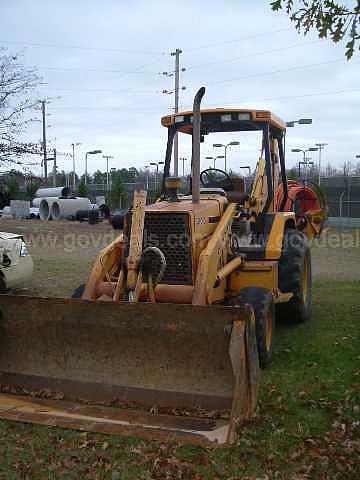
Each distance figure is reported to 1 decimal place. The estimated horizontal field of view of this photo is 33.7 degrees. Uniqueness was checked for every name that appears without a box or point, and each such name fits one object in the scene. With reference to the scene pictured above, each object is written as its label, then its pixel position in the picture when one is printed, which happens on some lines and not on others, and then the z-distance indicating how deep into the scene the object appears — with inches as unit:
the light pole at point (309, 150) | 2023.9
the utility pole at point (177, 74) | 1477.6
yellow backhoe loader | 176.6
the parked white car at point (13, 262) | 366.0
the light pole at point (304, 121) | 941.7
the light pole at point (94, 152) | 2353.2
